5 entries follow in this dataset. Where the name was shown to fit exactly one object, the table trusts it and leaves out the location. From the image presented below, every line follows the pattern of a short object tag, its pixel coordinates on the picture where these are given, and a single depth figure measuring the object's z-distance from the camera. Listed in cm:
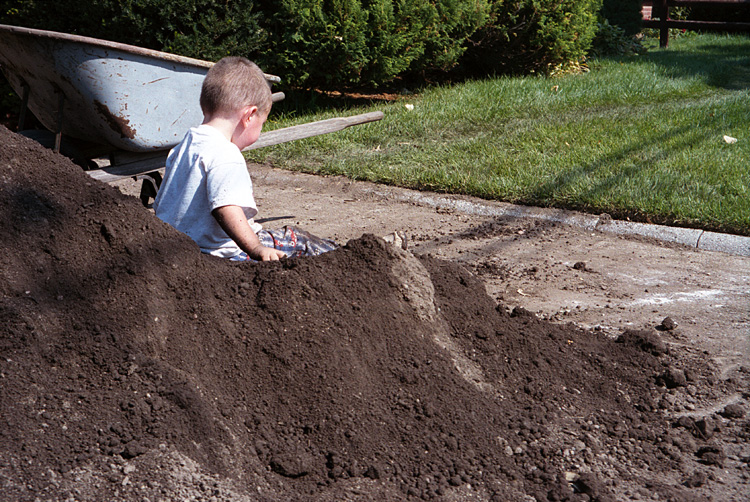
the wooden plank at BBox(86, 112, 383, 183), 458
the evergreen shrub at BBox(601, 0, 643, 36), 1466
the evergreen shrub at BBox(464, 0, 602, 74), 978
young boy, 292
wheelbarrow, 414
